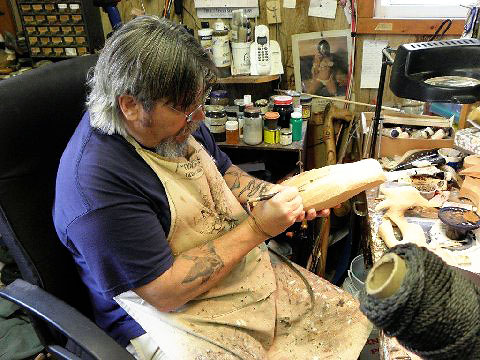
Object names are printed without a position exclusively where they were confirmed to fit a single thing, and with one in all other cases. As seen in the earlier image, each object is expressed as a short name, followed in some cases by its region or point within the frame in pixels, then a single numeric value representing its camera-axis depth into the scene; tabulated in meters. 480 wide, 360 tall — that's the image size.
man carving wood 0.97
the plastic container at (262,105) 2.02
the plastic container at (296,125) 1.94
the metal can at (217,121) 2.00
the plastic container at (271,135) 1.95
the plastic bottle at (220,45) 2.10
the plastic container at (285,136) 1.93
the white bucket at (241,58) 2.13
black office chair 0.99
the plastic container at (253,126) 1.94
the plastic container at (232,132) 1.97
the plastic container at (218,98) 2.14
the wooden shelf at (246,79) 2.13
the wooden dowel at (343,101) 2.24
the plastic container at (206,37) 2.09
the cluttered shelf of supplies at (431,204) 1.19
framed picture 2.21
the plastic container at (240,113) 2.04
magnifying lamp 1.07
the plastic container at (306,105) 2.21
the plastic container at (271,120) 1.93
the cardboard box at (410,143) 1.71
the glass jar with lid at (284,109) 2.00
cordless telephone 2.14
